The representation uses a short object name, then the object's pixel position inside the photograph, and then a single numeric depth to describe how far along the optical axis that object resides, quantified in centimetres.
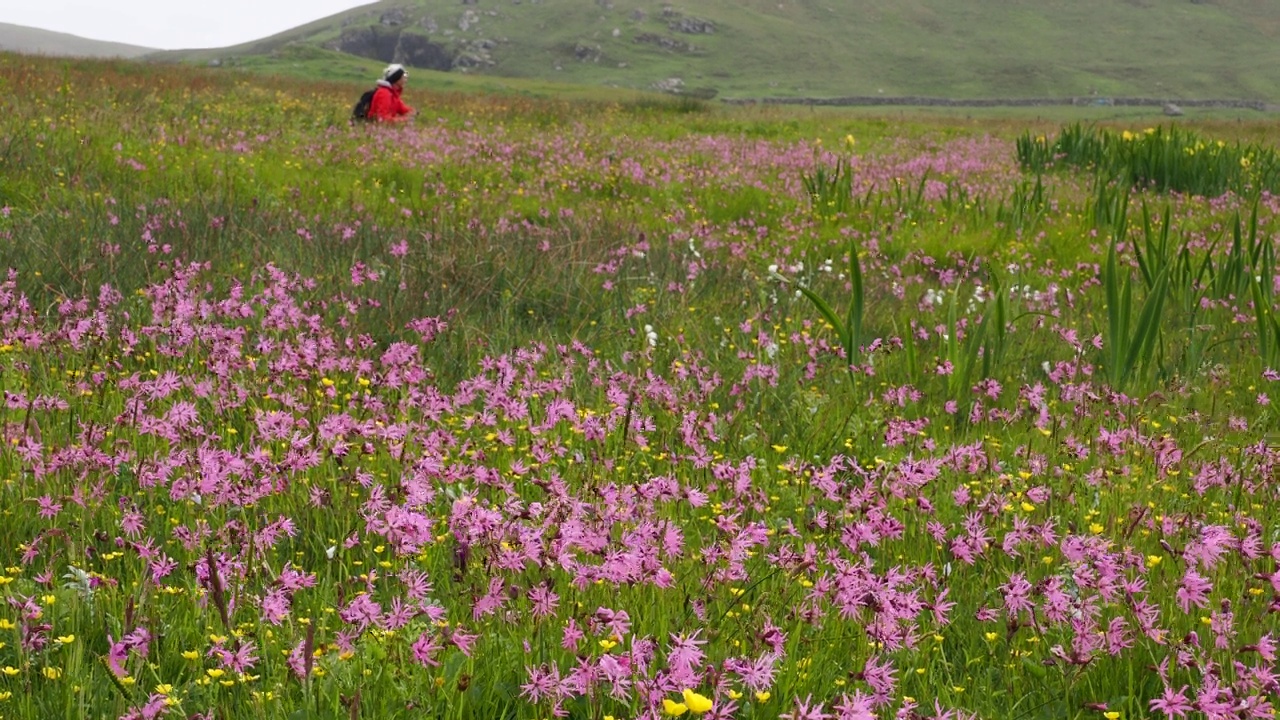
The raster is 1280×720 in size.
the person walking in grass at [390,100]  2048
